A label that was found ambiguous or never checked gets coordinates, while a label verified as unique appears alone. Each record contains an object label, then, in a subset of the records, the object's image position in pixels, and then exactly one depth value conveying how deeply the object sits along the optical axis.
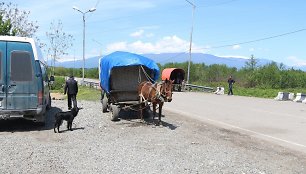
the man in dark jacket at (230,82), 27.30
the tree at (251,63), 62.19
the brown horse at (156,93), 10.03
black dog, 9.20
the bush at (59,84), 30.84
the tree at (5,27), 29.01
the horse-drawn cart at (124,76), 11.77
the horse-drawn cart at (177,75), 32.06
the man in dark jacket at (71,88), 12.81
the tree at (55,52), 38.83
